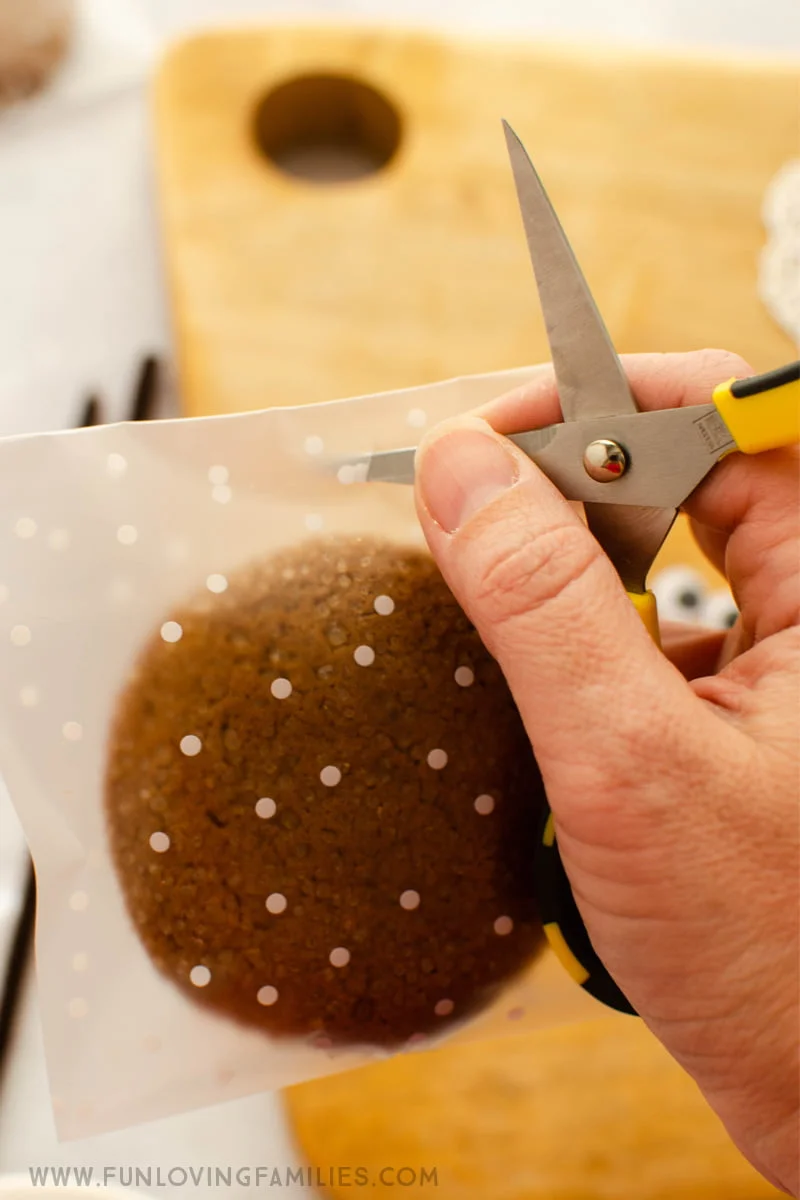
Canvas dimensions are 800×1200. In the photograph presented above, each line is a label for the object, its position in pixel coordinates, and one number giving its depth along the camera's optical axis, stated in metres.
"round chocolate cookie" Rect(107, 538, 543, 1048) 0.25
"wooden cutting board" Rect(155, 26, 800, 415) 0.34
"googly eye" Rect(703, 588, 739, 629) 0.32
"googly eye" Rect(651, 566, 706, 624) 0.32
